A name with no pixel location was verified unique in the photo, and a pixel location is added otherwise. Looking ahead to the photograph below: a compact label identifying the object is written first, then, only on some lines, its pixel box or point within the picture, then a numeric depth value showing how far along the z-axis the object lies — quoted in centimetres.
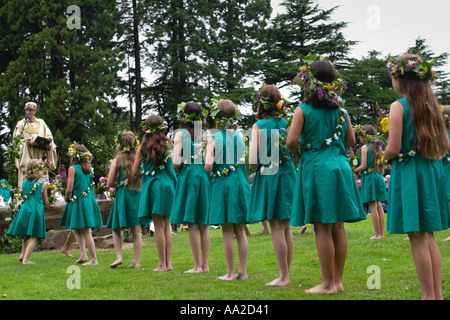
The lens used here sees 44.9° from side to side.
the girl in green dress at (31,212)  995
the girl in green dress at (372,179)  1065
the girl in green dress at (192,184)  728
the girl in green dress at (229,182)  653
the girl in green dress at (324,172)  502
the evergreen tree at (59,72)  2441
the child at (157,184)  771
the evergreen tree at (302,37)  3531
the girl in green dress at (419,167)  448
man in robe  1267
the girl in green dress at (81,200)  930
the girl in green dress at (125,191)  822
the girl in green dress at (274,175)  588
